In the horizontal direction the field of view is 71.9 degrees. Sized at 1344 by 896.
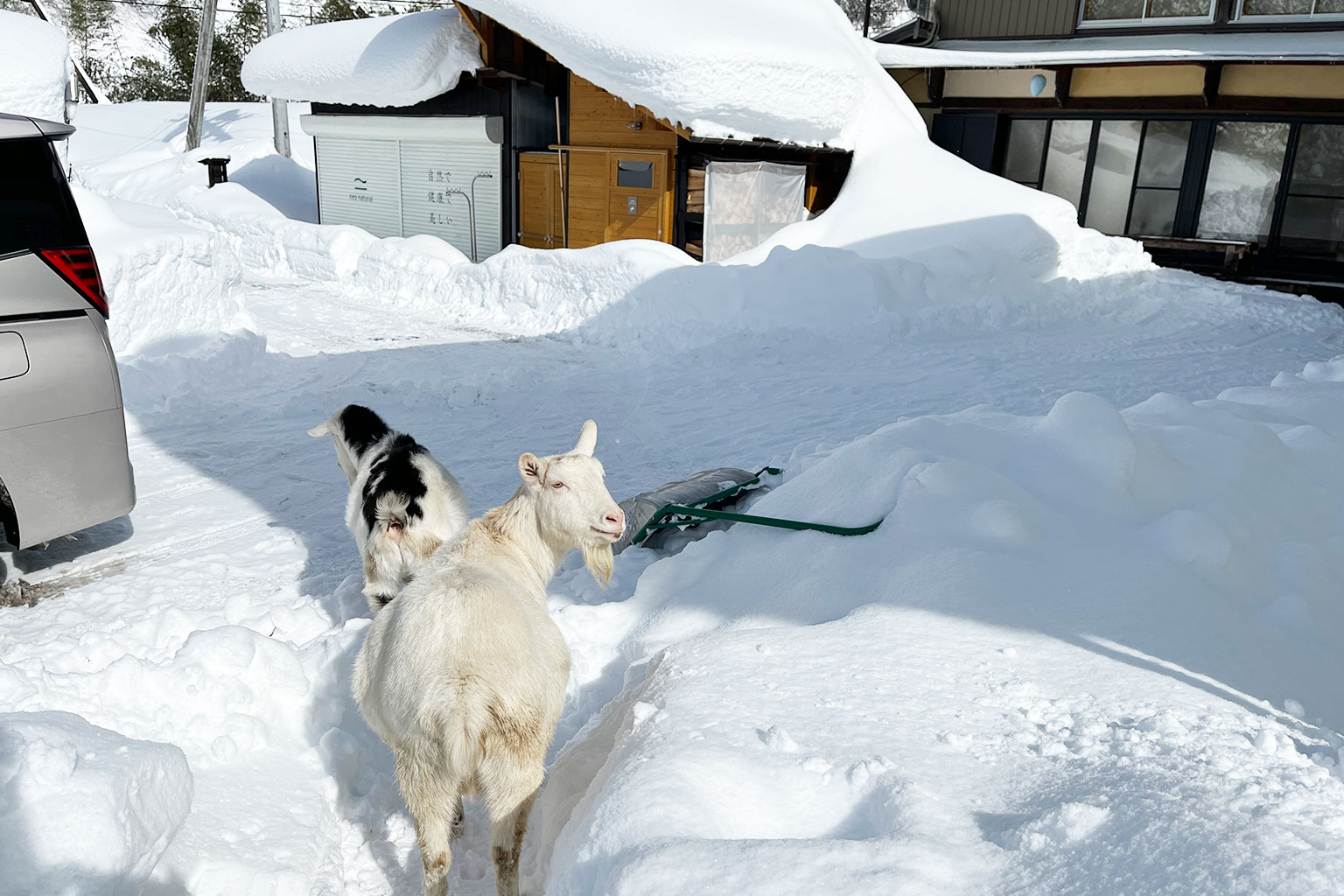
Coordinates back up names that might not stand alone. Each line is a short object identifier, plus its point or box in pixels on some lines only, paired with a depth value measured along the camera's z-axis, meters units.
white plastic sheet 15.16
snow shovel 5.26
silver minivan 4.48
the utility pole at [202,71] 26.05
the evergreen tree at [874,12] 48.75
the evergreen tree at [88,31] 42.16
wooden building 15.61
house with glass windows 17.62
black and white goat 4.53
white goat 2.80
